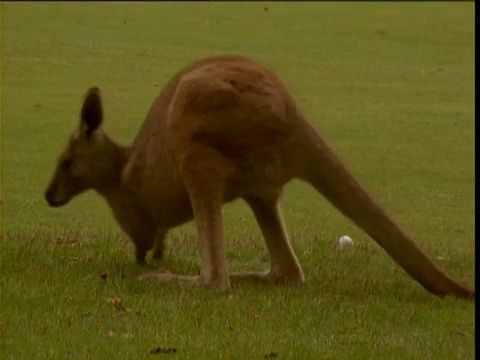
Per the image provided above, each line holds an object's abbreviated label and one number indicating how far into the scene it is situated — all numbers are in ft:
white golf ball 49.60
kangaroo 38.52
